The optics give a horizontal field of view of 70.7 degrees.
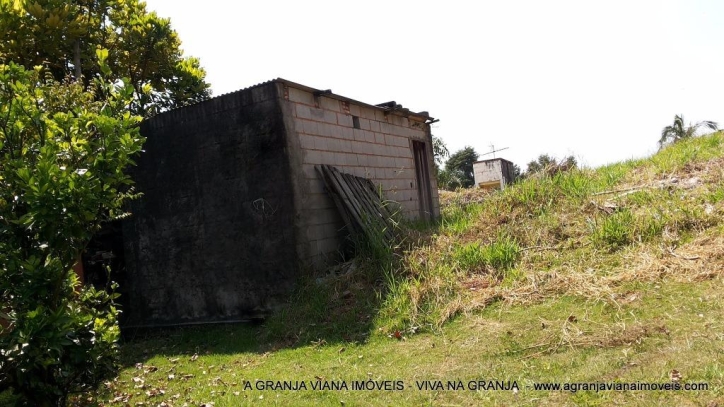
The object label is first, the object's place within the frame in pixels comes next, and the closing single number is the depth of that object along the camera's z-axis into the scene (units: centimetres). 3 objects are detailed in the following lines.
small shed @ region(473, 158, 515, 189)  2380
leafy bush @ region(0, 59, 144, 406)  353
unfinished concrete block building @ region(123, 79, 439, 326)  734
